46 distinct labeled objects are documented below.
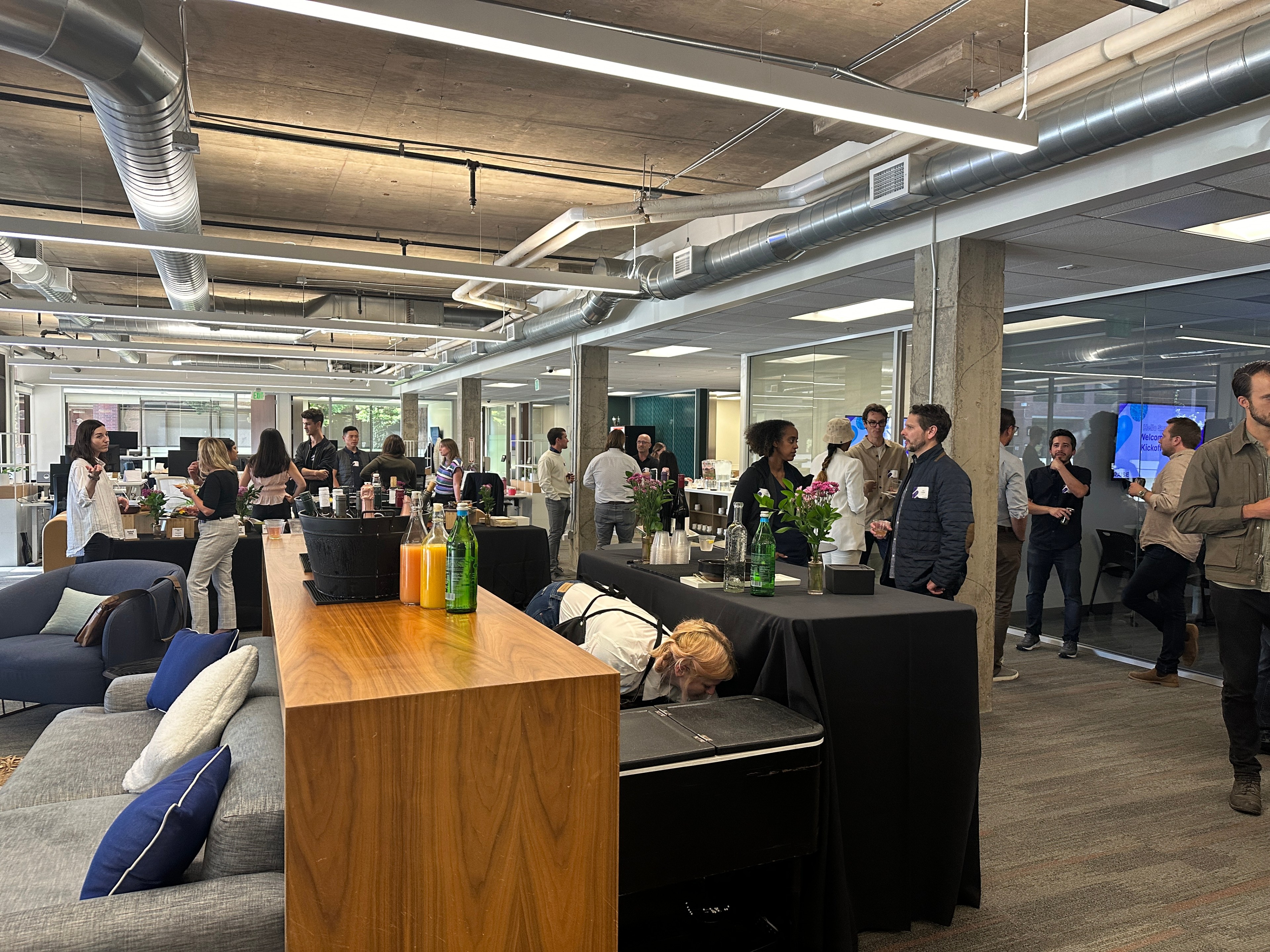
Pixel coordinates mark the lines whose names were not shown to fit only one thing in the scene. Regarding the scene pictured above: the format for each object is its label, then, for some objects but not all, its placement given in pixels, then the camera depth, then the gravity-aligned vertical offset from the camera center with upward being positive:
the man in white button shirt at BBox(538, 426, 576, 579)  10.09 -0.49
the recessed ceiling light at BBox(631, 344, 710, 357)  12.10 +1.28
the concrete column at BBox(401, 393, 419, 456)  22.44 +0.57
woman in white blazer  5.64 -0.31
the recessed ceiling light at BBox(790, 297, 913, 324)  7.78 +1.23
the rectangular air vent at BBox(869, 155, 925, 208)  4.39 +1.32
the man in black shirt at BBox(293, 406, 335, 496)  9.01 -0.20
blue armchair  4.11 -0.98
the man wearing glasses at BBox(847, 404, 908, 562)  6.18 -0.14
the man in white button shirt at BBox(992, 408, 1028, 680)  5.75 -0.52
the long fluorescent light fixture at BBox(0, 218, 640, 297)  5.33 +1.22
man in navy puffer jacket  4.16 -0.35
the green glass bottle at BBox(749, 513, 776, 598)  2.94 -0.40
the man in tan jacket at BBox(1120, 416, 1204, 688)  5.41 -0.71
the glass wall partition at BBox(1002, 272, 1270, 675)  5.91 +0.40
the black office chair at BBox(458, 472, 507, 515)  8.09 -0.45
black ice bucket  2.12 -0.28
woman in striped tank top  7.67 -0.31
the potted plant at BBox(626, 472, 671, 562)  5.24 -0.37
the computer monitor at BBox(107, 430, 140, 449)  14.73 -0.05
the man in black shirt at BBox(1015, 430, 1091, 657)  6.48 -0.56
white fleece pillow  2.41 -0.79
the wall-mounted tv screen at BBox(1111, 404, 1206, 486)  6.28 +0.04
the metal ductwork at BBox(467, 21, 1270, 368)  3.04 +1.27
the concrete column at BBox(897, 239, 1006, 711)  5.14 +0.44
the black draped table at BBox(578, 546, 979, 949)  2.57 -0.83
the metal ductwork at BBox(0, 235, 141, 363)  7.67 +1.50
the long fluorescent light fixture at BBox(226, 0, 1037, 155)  2.47 +1.17
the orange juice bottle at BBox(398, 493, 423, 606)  2.17 -0.30
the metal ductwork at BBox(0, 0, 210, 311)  2.84 +1.38
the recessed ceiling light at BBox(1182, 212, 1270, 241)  5.02 +1.25
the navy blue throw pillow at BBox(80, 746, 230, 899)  1.76 -0.82
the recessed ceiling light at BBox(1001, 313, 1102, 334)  6.97 +0.98
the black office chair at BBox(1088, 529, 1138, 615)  6.48 -0.80
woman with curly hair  4.86 -0.11
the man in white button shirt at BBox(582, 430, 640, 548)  8.76 -0.45
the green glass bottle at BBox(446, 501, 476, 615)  2.06 -0.32
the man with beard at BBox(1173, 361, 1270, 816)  3.54 -0.38
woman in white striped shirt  6.19 -0.46
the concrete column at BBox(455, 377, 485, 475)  17.56 +0.59
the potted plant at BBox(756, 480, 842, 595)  3.02 -0.26
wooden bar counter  1.47 -0.62
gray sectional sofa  1.62 -0.90
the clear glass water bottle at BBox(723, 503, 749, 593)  3.05 -0.41
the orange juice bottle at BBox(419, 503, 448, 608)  2.12 -0.31
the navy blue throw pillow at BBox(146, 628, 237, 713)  3.16 -0.81
